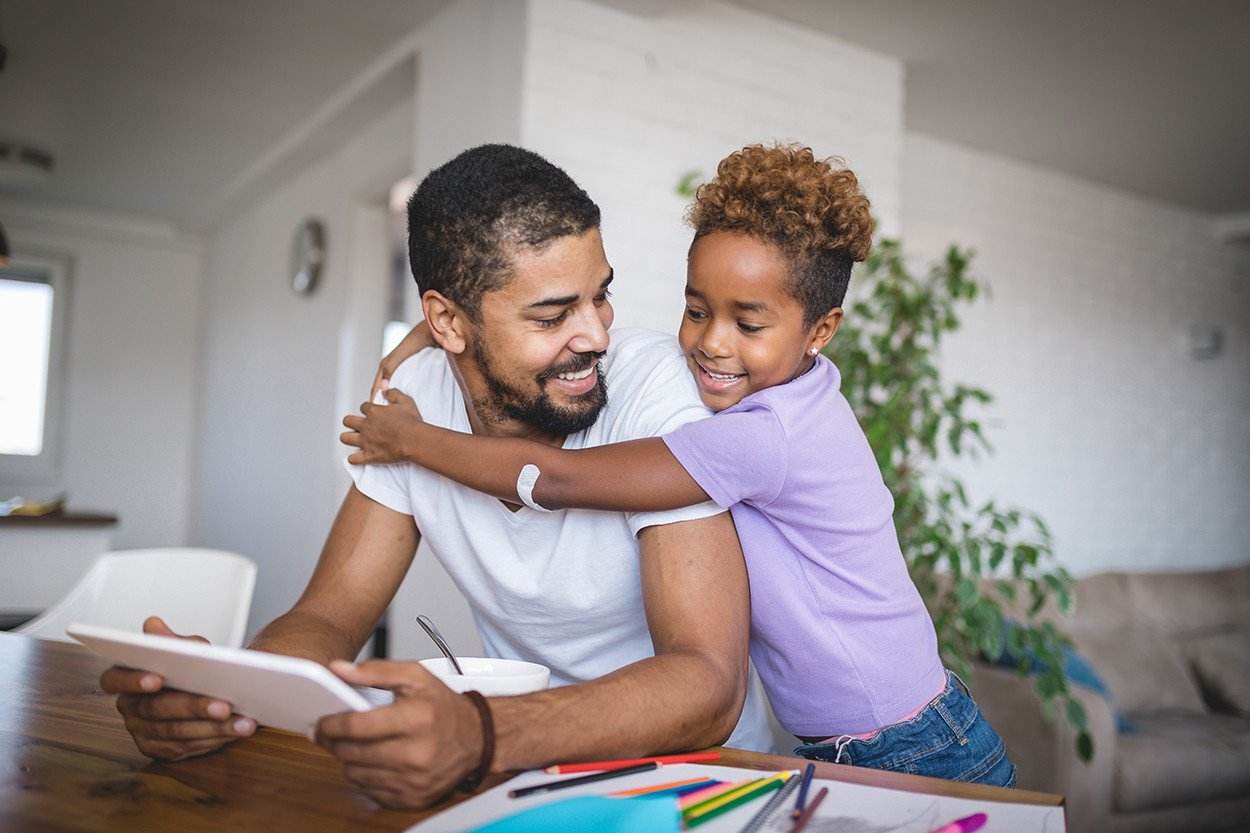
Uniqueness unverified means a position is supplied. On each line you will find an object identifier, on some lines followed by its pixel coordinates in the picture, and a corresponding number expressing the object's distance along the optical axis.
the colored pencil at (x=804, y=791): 0.79
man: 1.18
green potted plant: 2.73
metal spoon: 0.98
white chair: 2.18
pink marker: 0.73
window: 7.11
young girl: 1.21
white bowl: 0.92
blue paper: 0.72
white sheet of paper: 0.76
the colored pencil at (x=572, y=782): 0.81
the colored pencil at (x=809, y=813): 0.76
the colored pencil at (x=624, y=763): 0.87
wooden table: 0.79
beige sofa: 3.25
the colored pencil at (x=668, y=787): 0.81
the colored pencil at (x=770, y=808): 0.75
